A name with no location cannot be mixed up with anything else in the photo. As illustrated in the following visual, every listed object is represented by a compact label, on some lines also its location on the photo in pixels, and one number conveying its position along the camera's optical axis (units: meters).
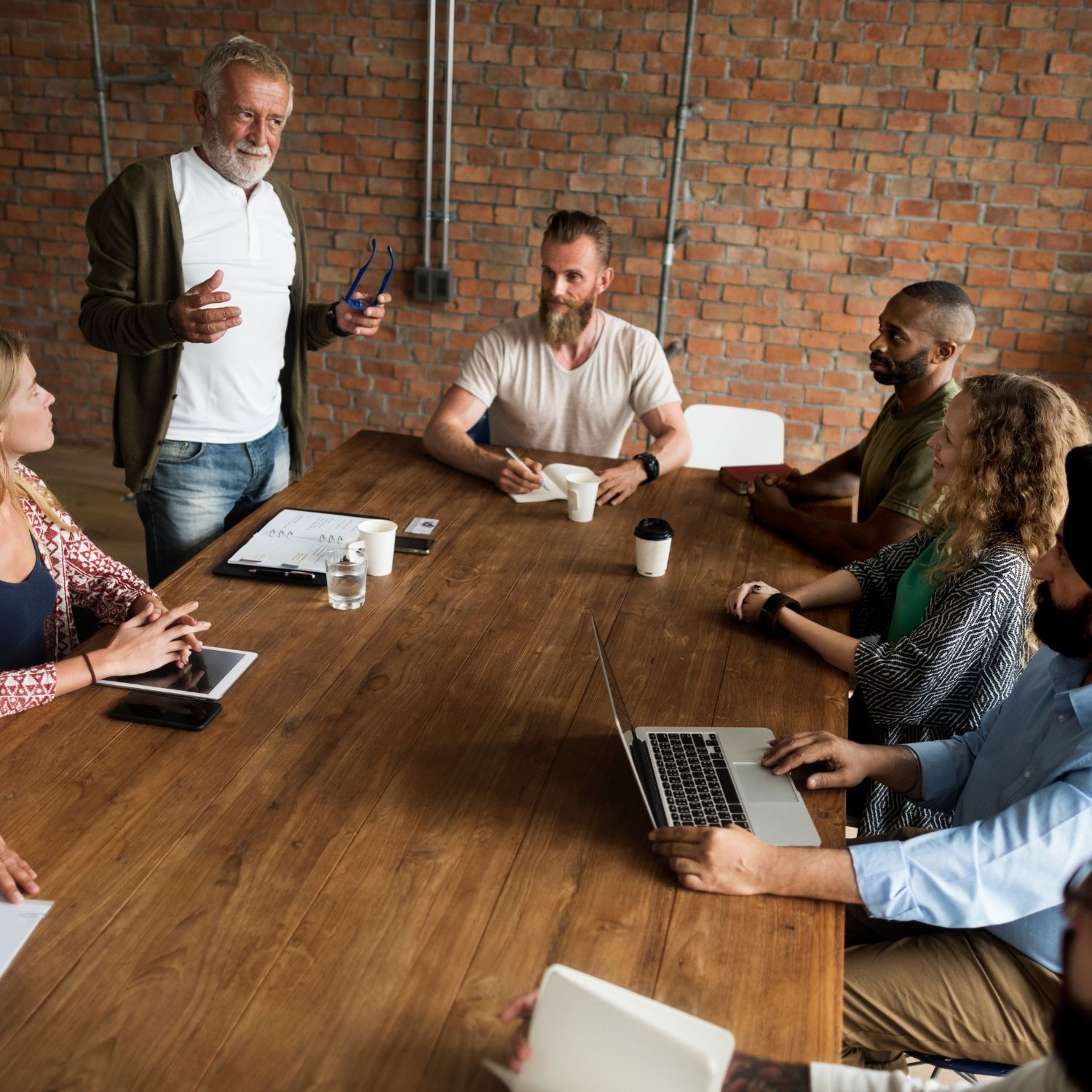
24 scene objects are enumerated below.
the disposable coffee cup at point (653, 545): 2.24
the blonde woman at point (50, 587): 1.74
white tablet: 1.70
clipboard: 2.13
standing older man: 2.64
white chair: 3.56
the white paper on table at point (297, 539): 2.21
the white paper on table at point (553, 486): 2.71
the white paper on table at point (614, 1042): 0.92
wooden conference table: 1.11
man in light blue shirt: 1.36
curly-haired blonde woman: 1.82
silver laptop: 1.46
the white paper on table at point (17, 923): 1.18
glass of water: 2.02
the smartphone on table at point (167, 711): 1.61
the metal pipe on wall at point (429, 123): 4.29
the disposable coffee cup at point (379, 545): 2.18
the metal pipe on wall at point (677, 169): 4.09
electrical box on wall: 4.65
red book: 2.85
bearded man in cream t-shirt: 3.04
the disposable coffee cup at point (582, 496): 2.54
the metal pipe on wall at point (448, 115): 4.29
